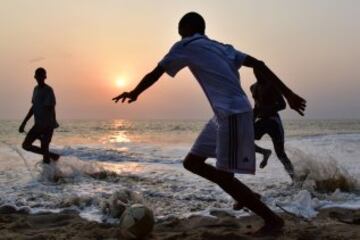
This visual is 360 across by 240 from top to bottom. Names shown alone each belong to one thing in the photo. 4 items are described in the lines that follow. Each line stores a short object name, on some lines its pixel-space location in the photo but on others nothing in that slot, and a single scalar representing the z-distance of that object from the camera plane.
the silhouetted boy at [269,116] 7.36
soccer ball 4.33
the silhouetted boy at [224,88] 3.88
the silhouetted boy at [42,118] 8.98
